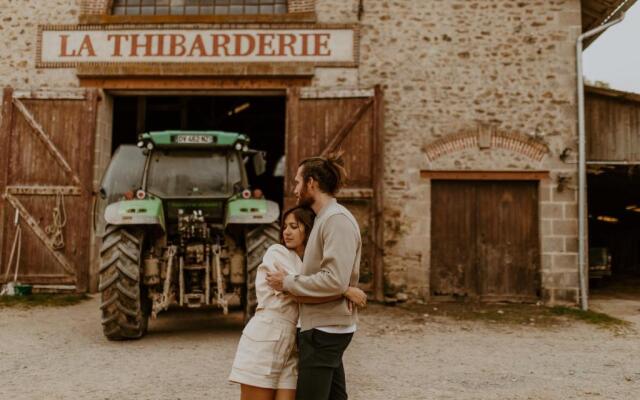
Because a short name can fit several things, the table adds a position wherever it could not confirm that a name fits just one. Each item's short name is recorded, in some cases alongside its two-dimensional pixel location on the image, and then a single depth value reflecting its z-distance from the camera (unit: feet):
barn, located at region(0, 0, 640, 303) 30.78
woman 8.53
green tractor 20.07
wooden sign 31.94
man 8.36
